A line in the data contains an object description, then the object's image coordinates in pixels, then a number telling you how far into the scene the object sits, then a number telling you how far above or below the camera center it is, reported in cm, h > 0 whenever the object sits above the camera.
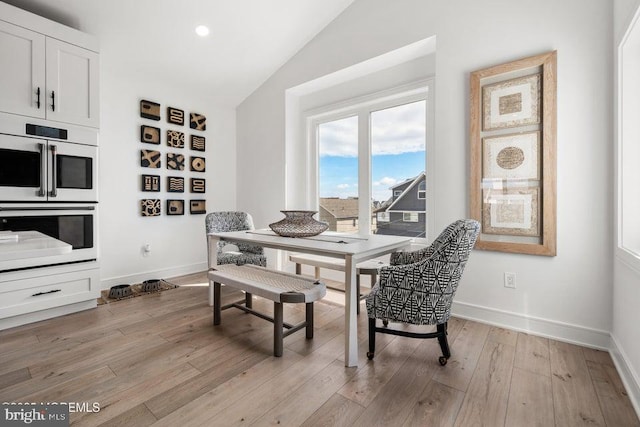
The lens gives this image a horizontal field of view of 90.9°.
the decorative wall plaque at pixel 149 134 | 380 +95
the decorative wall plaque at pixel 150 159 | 382 +65
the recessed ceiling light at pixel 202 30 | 333 +194
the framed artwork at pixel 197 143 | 431 +95
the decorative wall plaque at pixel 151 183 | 383 +36
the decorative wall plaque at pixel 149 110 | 378 +124
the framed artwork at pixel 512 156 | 238 +43
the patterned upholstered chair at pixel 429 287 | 183 -45
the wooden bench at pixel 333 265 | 274 -53
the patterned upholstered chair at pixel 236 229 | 326 -20
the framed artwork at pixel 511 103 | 236 +85
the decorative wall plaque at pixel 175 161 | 407 +66
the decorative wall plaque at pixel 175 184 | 407 +36
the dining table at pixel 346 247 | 191 -24
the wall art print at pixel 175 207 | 410 +6
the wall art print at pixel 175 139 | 405 +95
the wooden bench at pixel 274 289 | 206 -53
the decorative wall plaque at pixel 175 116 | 404 +124
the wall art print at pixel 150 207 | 385 +6
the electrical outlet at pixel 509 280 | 248 -54
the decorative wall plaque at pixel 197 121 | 429 +125
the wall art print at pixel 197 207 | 434 +6
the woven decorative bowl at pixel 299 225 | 261 -12
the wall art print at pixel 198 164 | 432 +66
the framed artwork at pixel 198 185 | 433 +37
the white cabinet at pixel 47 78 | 245 +111
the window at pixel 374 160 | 345 +64
